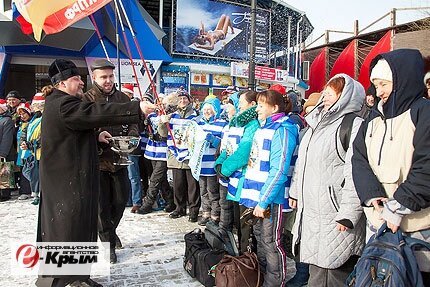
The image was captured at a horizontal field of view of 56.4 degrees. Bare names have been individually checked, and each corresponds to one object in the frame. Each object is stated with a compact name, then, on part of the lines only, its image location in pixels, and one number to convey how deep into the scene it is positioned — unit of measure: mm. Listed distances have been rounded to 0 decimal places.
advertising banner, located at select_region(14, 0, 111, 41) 6062
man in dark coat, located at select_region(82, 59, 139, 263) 4062
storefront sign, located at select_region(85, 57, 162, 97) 13180
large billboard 16516
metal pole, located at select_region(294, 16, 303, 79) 20130
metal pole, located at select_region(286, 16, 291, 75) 19219
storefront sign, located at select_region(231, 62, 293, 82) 16547
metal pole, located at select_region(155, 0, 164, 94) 14566
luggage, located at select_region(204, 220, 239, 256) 4086
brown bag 3410
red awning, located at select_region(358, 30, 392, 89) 17750
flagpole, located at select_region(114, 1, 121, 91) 4644
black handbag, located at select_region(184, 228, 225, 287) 3727
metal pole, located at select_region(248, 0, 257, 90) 10570
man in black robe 3000
